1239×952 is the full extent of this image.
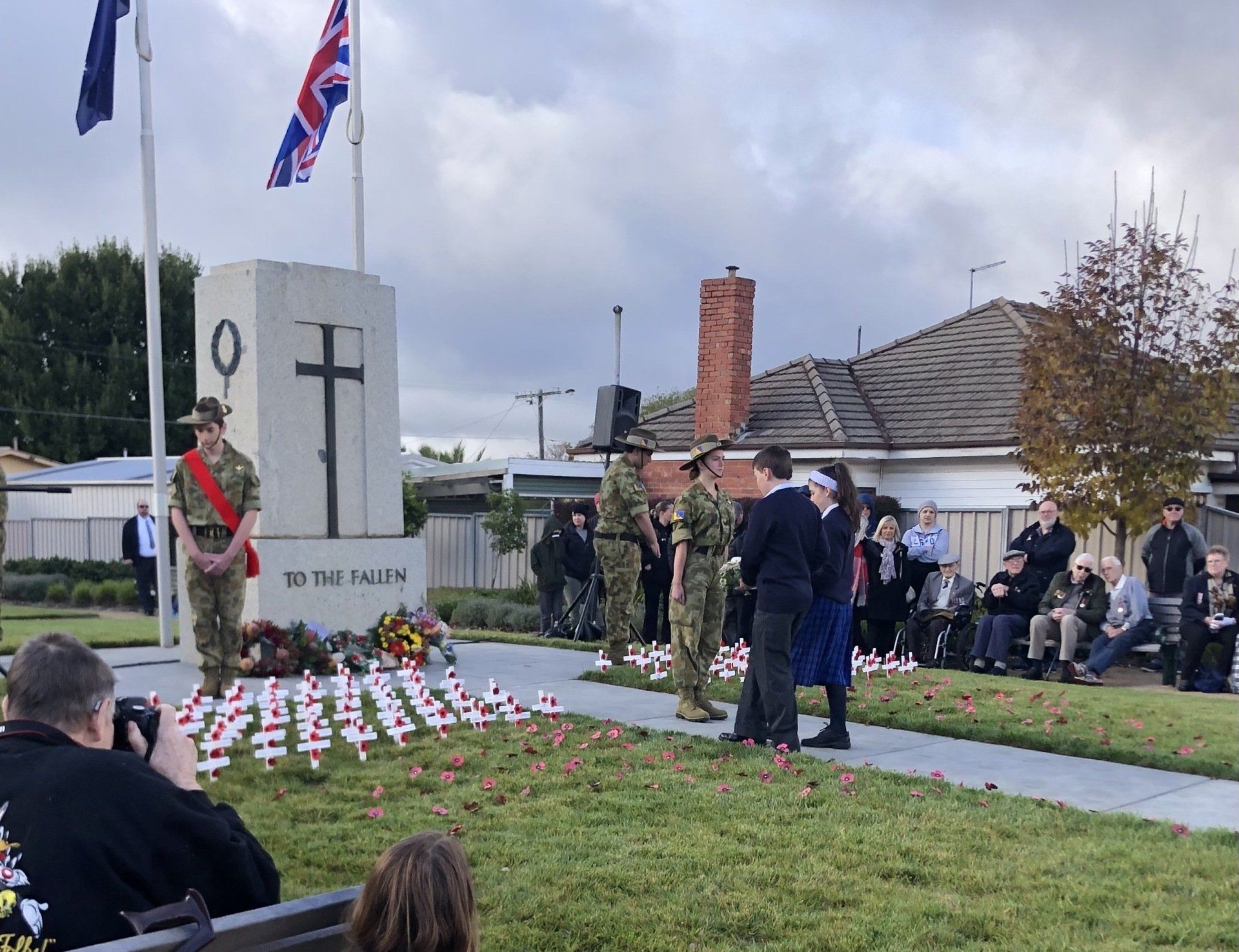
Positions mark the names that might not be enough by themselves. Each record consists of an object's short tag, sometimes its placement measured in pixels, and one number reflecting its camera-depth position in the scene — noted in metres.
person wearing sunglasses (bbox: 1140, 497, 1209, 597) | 12.70
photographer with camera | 2.70
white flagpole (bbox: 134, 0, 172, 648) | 14.02
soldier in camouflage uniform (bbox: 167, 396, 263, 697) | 9.21
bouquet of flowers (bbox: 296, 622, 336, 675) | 10.36
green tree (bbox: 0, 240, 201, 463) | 47.25
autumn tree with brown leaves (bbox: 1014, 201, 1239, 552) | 14.18
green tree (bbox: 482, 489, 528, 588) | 23.27
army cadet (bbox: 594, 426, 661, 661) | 11.51
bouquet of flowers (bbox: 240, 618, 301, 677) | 10.00
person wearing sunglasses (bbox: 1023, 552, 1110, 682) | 12.41
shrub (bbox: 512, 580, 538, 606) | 21.09
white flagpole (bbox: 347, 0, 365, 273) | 15.52
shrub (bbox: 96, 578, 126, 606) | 22.84
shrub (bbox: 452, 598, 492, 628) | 18.59
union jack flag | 15.70
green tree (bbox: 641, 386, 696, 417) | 66.50
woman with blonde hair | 13.80
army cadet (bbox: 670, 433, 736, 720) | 8.63
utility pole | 65.44
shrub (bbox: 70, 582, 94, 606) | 22.95
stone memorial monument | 10.75
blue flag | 14.20
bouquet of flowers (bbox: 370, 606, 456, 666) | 11.02
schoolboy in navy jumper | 7.52
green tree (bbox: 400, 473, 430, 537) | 23.63
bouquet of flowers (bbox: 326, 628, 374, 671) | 10.47
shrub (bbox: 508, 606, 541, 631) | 17.60
